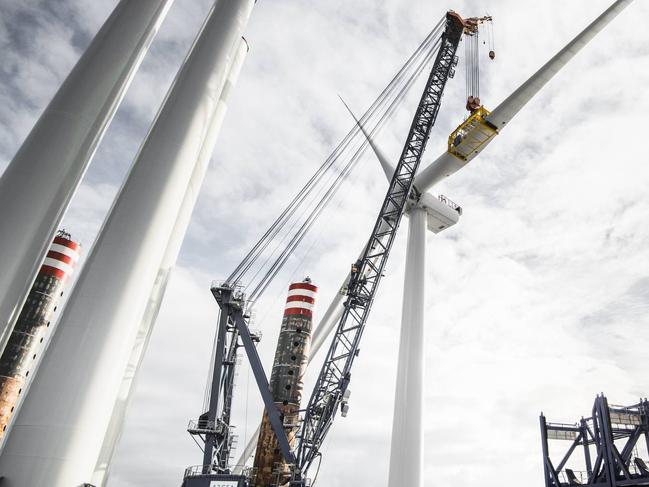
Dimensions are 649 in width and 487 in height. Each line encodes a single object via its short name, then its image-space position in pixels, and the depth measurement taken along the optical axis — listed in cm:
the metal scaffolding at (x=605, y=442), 3403
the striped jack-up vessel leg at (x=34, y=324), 3694
